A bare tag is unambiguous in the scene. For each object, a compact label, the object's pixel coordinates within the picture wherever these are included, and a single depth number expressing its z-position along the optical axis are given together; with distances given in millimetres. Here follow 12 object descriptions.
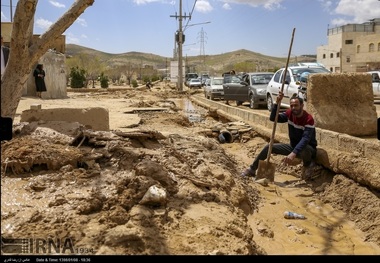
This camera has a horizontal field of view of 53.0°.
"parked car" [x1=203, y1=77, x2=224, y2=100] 21656
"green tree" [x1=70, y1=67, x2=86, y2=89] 33562
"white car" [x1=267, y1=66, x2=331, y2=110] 10674
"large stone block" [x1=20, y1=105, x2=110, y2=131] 5922
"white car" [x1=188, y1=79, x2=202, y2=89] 39881
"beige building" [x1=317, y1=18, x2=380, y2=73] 45969
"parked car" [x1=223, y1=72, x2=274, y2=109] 14453
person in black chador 15672
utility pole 34125
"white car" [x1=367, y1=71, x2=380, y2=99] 16844
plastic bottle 4912
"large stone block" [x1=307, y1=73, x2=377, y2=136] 7367
